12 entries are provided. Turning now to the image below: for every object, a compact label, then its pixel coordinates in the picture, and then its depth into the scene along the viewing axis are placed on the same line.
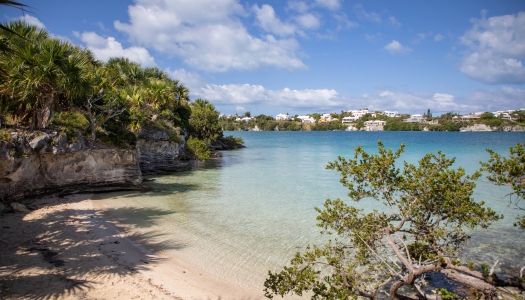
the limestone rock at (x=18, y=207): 11.32
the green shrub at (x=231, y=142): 57.09
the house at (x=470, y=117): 159.44
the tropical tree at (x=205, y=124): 43.75
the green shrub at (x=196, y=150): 31.22
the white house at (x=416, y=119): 179.85
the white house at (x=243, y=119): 192.75
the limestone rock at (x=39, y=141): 12.94
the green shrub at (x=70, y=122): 14.89
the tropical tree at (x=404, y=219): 4.51
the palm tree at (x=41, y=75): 11.95
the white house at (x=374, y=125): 169.04
